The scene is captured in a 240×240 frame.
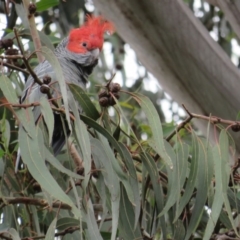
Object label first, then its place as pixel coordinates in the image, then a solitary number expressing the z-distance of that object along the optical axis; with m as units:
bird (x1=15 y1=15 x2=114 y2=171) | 7.19
